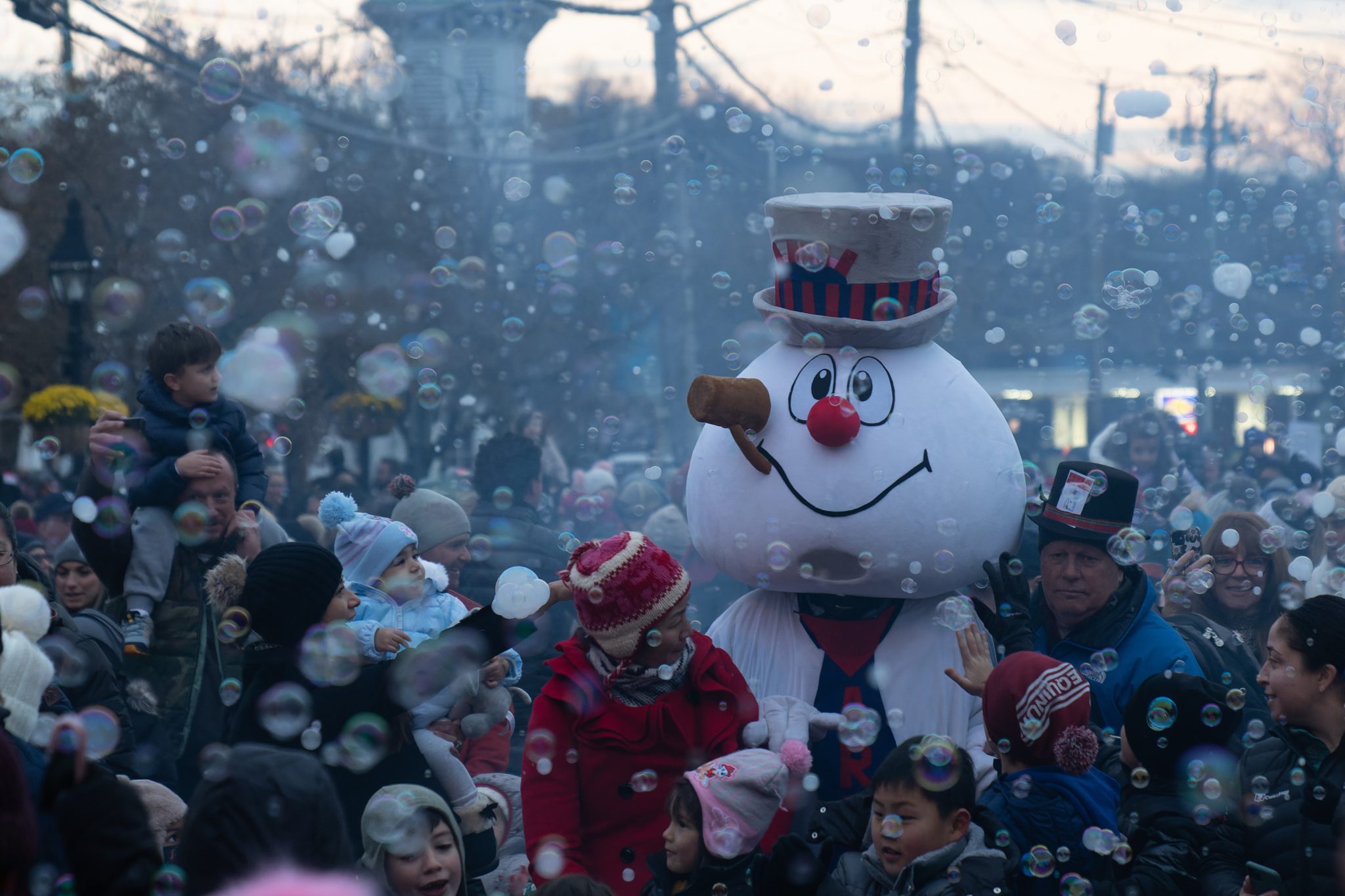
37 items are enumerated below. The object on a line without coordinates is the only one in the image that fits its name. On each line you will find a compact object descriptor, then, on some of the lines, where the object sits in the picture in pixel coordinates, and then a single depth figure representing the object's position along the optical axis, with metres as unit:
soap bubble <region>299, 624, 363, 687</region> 6.43
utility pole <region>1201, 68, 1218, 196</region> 32.03
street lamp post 20.09
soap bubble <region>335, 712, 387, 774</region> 6.41
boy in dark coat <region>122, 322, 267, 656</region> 8.44
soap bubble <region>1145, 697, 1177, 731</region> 6.21
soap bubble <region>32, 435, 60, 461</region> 12.26
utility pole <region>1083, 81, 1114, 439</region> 31.44
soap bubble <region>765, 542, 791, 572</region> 7.59
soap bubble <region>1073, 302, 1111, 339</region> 11.33
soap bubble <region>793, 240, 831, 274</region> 7.80
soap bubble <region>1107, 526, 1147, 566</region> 7.69
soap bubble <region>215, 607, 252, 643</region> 7.28
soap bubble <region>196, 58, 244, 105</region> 14.85
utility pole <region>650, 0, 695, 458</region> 33.47
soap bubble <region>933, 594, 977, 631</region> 7.49
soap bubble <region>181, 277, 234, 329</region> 13.18
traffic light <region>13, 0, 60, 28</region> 19.09
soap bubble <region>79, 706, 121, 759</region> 6.64
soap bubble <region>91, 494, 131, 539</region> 8.53
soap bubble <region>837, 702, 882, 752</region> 7.27
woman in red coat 6.61
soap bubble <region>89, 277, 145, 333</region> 20.66
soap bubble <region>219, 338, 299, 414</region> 22.31
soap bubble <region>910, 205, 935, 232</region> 7.74
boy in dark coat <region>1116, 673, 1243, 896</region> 5.93
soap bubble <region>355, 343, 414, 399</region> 16.31
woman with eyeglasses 9.72
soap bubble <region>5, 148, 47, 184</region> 12.90
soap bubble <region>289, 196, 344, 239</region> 13.31
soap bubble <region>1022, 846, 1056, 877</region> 5.89
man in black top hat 7.46
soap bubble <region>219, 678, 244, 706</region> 7.97
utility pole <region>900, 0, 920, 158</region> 21.06
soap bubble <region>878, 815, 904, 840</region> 5.89
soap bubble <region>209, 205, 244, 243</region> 13.26
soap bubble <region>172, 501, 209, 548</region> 8.45
